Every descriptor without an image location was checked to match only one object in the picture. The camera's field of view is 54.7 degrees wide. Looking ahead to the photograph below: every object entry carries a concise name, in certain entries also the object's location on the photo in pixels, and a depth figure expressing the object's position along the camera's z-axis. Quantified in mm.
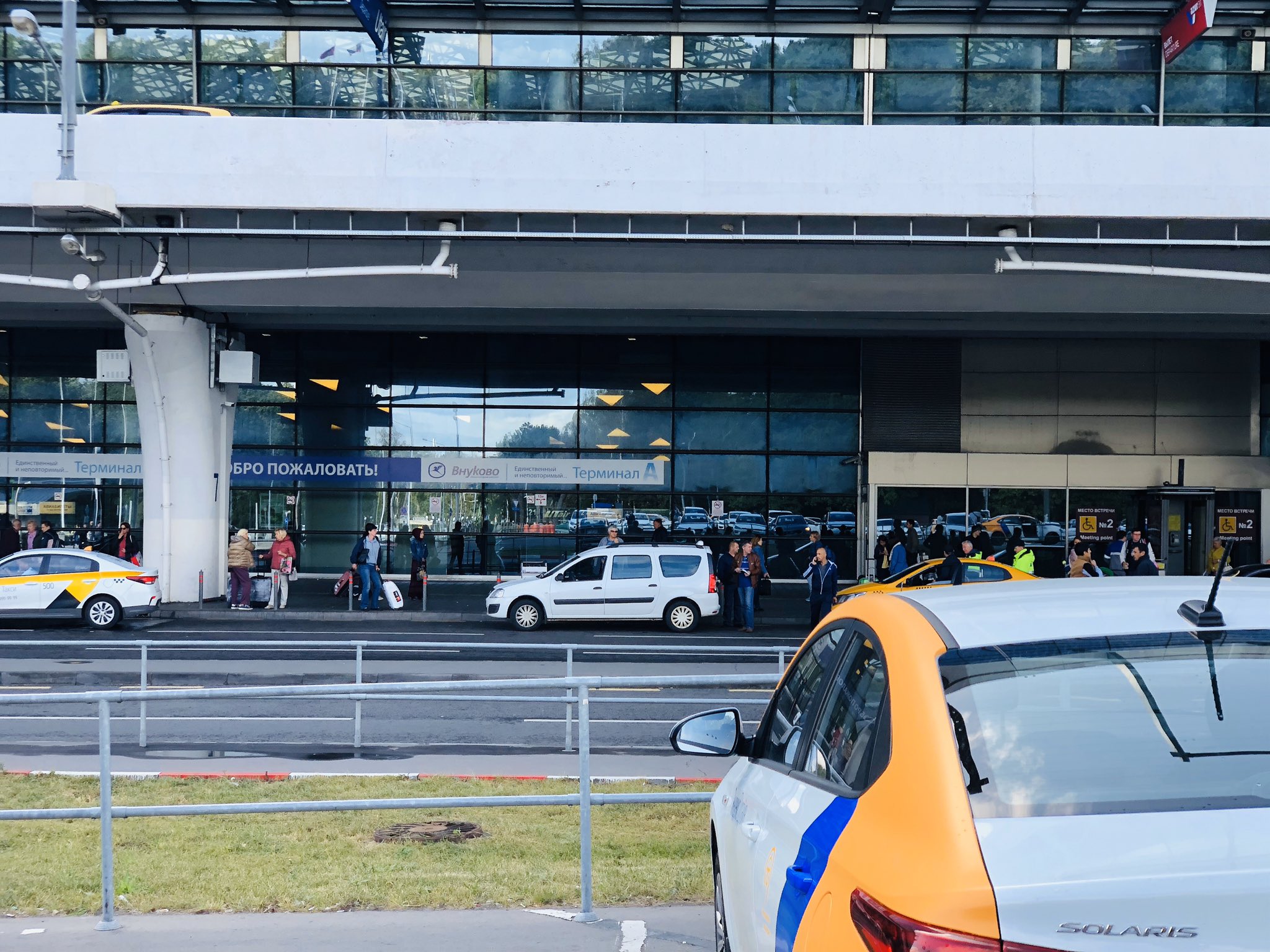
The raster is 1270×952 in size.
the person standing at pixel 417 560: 26516
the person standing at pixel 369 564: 24797
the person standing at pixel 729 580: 22844
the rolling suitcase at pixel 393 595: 24984
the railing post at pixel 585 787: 5359
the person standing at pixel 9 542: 28531
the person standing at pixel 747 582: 22422
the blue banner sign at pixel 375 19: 25562
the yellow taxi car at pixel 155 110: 21688
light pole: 18766
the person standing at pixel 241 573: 24516
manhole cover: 7418
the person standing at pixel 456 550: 31781
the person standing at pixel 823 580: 20531
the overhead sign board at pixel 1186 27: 24906
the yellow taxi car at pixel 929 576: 19797
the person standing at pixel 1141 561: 20688
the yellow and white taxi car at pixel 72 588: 21188
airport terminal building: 19953
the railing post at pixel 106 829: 5211
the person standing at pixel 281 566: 24812
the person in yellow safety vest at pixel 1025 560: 21017
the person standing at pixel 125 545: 27406
